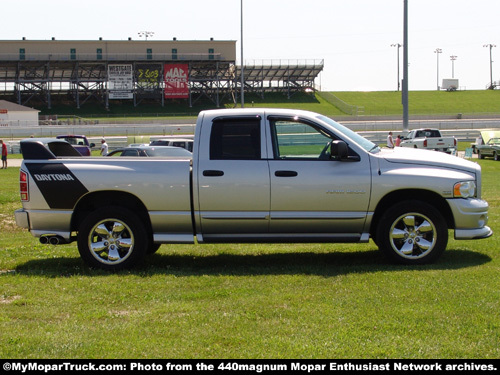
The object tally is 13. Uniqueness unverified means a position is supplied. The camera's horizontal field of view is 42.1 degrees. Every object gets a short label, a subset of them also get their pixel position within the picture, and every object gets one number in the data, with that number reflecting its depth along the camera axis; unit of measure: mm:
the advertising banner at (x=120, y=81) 83750
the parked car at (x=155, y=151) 19281
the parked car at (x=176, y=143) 25778
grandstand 85000
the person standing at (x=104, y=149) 32463
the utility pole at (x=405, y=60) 32156
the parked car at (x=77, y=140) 34656
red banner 85438
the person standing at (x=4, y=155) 31719
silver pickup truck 7715
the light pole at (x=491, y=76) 124600
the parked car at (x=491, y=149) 34844
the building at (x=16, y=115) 64062
